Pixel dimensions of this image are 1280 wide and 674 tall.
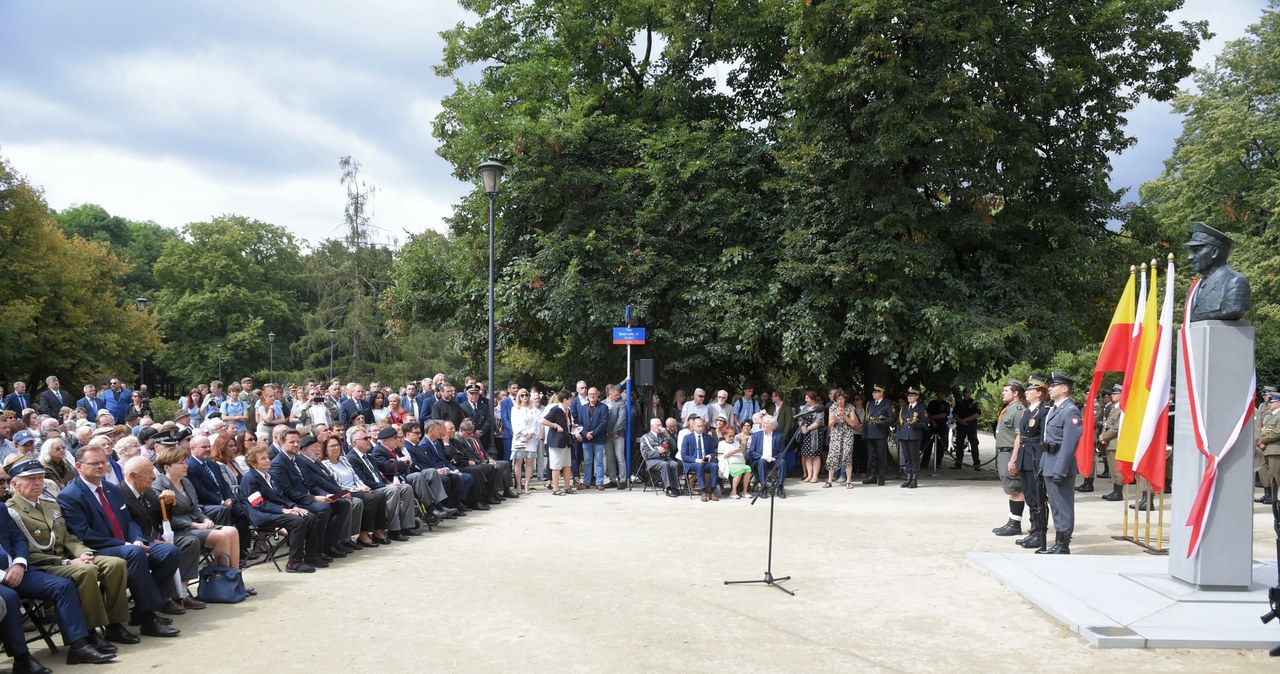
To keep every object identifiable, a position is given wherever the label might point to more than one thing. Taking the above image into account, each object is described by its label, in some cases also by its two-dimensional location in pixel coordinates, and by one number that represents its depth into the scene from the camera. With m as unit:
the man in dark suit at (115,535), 6.38
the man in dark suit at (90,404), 18.13
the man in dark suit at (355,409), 15.81
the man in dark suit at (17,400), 18.05
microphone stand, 7.80
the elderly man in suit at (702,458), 14.17
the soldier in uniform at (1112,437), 14.33
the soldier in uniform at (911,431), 16.23
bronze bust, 7.20
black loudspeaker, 16.06
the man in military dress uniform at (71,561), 5.91
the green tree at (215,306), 49.97
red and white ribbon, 7.16
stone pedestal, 7.17
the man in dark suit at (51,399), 18.36
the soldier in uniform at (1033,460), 9.63
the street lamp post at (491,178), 14.88
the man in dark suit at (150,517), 6.98
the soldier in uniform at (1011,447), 10.28
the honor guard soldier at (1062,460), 9.18
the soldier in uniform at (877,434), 16.28
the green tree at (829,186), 16.47
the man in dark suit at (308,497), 8.88
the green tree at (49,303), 29.59
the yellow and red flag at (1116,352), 9.01
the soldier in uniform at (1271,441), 13.88
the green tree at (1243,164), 28.75
